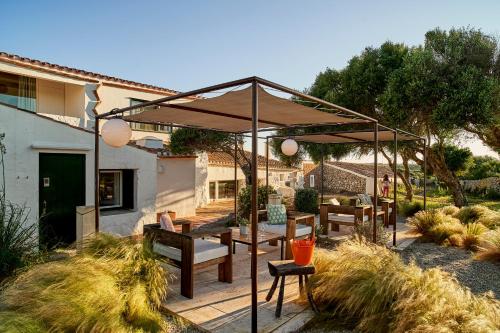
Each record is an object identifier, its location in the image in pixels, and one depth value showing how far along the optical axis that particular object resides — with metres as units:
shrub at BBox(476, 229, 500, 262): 6.58
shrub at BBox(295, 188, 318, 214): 13.42
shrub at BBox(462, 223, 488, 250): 7.56
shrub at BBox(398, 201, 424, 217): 12.58
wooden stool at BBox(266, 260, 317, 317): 3.91
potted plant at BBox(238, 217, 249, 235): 6.02
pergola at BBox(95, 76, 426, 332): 3.51
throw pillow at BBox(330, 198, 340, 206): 9.34
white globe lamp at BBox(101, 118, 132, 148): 5.12
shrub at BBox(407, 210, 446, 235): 8.78
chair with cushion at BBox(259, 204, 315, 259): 6.44
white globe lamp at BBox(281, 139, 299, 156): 8.27
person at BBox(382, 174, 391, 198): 18.02
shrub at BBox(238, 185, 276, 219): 11.52
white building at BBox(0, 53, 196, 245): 7.14
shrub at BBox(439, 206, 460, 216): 10.20
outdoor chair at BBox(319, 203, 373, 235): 8.45
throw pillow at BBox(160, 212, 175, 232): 5.46
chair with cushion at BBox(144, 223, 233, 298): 4.61
